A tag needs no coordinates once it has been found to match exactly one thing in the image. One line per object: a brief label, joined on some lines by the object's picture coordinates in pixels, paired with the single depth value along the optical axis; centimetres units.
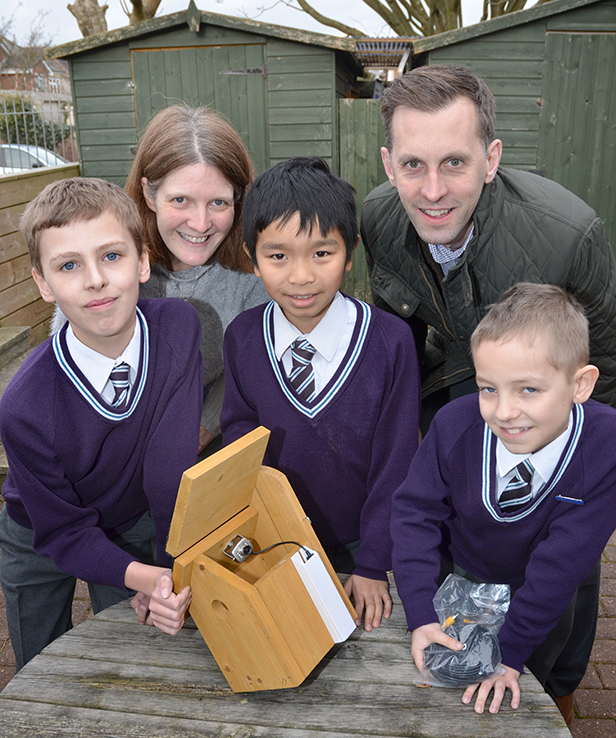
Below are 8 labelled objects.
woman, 243
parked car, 677
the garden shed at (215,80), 767
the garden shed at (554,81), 743
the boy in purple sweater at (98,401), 172
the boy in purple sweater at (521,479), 154
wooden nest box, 136
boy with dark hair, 187
